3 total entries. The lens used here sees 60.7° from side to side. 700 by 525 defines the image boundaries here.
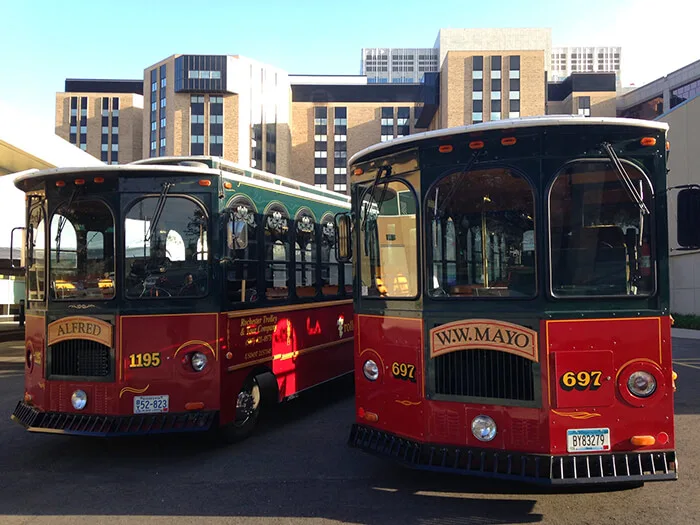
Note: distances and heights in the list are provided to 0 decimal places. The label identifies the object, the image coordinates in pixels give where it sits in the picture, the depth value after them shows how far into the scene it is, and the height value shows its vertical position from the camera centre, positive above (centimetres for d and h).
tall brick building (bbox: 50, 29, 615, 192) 6962 +2134
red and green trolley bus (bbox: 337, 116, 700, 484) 423 -25
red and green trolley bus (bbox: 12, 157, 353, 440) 590 -30
